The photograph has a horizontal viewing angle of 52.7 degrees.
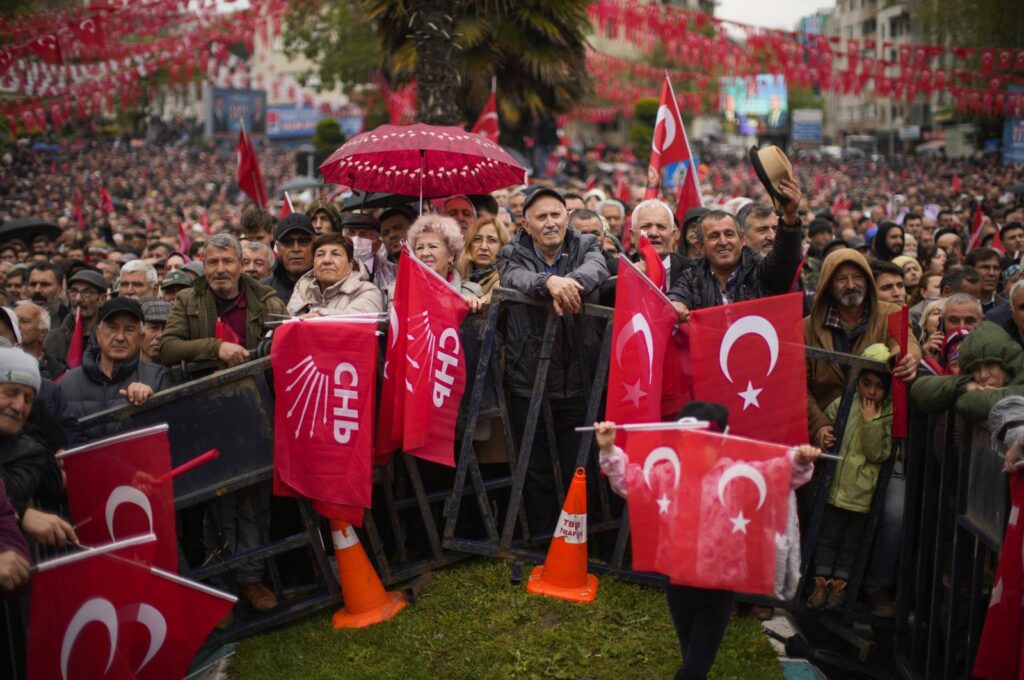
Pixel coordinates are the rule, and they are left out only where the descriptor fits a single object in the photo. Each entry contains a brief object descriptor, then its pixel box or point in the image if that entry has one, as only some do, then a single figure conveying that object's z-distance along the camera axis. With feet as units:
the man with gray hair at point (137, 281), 27.07
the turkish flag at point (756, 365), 17.29
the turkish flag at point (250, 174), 38.99
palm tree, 38.40
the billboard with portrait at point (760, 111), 312.50
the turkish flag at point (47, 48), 57.21
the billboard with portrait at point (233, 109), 222.07
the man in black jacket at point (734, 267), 19.04
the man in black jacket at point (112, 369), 19.08
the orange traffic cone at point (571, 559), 18.42
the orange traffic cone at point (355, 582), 18.99
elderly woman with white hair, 20.11
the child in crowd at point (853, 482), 17.31
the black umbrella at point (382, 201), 29.41
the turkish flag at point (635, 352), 17.57
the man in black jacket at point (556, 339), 19.57
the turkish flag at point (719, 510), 14.11
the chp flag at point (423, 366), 18.57
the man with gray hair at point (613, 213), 35.42
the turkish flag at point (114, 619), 13.75
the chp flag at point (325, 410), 18.35
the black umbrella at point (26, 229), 45.62
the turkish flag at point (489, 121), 47.44
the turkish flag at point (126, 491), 16.47
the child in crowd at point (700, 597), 14.47
